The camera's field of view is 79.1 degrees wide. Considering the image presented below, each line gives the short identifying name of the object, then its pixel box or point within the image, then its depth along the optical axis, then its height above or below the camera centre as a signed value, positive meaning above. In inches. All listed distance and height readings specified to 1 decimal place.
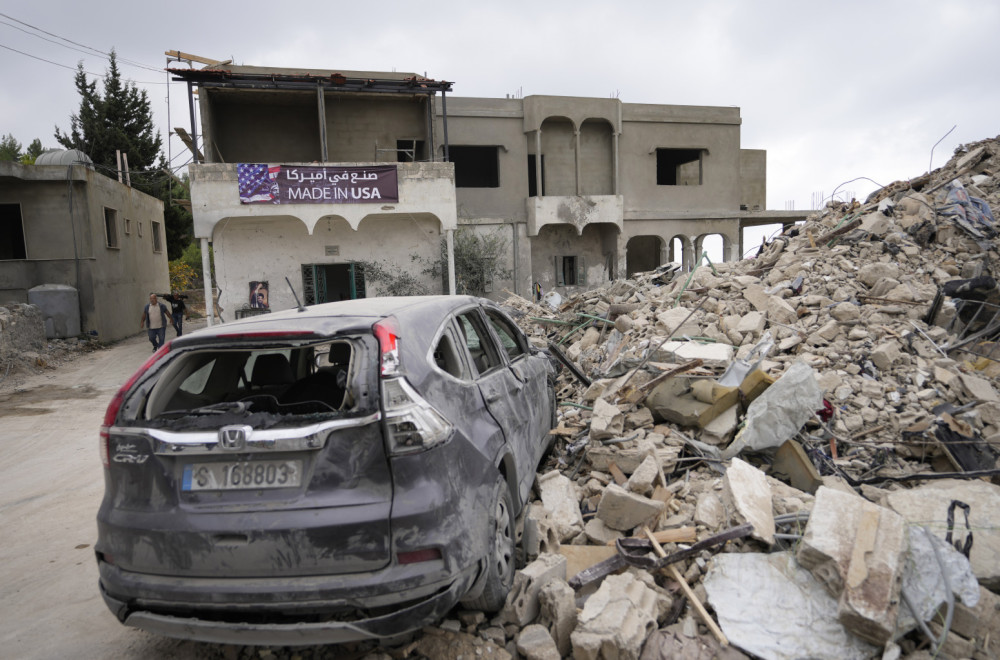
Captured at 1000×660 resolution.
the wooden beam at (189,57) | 689.6 +248.5
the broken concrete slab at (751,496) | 141.0 -58.6
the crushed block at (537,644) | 109.6 -69.3
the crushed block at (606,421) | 196.2 -52.4
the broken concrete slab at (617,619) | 108.2 -67.2
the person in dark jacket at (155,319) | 550.6 -39.9
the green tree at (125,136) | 1252.5 +291.8
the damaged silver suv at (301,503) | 94.2 -37.4
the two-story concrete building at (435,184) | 633.0 +99.8
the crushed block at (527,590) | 118.4 -65.1
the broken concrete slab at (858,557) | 109.7 -58.0
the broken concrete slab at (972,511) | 126.6 -60.8
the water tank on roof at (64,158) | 788.0 +155.9
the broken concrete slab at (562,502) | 154.8 -64.7
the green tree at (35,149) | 1448.1 +316.7
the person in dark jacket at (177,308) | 671.1 -37.4
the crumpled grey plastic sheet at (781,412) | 186.2 -48.0
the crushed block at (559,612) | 116.0 -67.3
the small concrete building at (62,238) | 672.4 +45.5
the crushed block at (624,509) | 147.7 -60.6
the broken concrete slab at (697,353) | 256.5 -40.7
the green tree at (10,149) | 1365.7 +316.5
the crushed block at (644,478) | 161.6 -58.0
